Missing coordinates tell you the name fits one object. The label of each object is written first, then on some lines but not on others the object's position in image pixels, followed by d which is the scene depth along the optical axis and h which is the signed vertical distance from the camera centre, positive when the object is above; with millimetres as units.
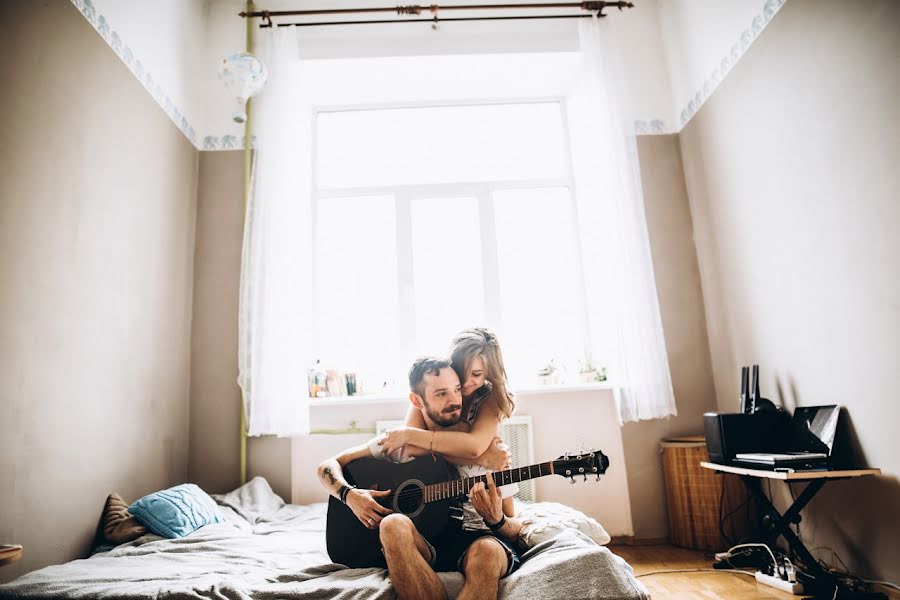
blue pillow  2047 -426
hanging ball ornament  2764 +1718
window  3350 +1001
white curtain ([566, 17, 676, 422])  2854 +780
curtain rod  3248 +2354
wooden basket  2658 -658
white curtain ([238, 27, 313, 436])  2781 +761
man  1454 -430
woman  1732 -107
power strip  2012 -845
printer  2301 -272
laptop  2004 -321
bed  1452 -530
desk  1949 -545
